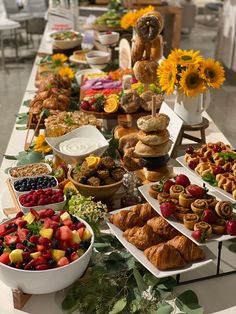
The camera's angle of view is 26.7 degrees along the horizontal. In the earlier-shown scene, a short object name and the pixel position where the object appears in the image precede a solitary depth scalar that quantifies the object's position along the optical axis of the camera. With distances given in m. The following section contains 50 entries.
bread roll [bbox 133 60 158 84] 2.48
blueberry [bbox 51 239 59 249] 1.29
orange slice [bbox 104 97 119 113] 2.27
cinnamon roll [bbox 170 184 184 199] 1.47
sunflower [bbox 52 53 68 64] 3.45
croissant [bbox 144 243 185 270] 1.30
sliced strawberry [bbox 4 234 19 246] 1.31
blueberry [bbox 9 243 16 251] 1.29
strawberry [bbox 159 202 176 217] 1.41
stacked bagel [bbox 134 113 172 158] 1.77
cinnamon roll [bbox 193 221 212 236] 1.32
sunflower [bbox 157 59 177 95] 2.07
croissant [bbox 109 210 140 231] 1.47
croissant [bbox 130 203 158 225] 1.51
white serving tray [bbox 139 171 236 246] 1.33
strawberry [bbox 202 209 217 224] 1.37
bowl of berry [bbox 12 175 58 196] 1.65
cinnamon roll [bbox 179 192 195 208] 1.44
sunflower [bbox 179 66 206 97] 2.06
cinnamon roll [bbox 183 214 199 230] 1.37
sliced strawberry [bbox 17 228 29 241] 1.33
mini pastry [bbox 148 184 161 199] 1.52
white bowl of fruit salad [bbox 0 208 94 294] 1.23
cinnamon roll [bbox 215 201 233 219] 1.39
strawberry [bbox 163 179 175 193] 1.52
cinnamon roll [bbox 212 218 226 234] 1.35
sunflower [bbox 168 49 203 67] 2.08
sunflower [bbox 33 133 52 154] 2.10
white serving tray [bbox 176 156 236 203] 1.54
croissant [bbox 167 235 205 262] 1.33
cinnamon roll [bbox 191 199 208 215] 1.40
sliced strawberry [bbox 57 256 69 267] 1.25
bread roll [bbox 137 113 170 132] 1.76
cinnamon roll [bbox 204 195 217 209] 1.42
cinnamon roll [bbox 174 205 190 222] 1.42
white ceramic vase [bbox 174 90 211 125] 2.15
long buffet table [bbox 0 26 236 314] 1.29
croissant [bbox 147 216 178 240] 1.44
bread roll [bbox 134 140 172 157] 1.80
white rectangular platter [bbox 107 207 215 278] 1.29
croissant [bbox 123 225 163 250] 1.38
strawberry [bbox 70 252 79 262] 1.27
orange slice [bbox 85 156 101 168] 1.70
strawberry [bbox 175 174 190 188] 1.53
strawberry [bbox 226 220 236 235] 1.33
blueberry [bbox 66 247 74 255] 1.28
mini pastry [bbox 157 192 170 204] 1.47
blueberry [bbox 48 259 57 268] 1.24
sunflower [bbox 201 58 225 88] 2.09
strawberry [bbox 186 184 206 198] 1.45
